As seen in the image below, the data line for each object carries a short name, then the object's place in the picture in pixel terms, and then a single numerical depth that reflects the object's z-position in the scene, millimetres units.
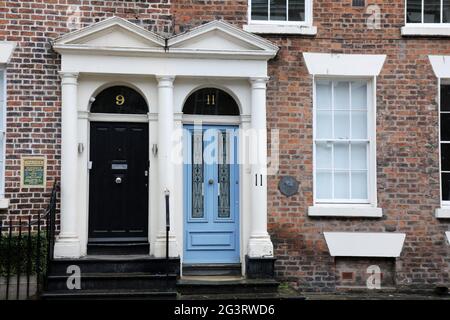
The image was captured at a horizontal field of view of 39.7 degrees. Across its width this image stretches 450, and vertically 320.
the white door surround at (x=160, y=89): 8992
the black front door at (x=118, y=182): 9297
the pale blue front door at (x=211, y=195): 9453
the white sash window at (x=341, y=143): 9680
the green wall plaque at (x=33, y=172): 9023
